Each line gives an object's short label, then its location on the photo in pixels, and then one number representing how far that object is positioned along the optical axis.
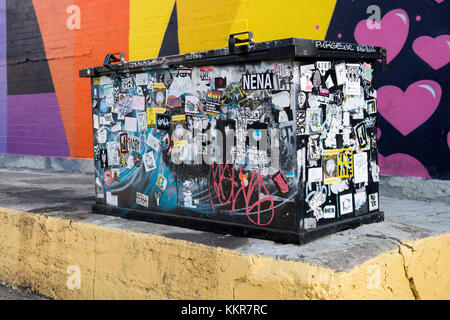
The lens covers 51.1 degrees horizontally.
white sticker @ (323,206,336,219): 3.09
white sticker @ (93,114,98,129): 4.18
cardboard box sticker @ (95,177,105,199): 4.22
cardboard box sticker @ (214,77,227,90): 3.24
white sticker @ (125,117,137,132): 3.85
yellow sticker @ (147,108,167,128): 3.69
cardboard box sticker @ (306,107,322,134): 2.97
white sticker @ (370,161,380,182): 3.47
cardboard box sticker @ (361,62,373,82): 3.40
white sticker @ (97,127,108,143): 4.10
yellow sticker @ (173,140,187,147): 3.53
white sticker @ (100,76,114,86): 4.03
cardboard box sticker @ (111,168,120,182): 4.03
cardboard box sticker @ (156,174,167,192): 3.68
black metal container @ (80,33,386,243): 2.95
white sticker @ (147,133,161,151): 3.70
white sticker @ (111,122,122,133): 3.97
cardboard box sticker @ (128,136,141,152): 3.83
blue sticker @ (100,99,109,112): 4.09
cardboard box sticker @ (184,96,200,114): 3.41
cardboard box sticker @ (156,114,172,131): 3.60
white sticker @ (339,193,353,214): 3.21
